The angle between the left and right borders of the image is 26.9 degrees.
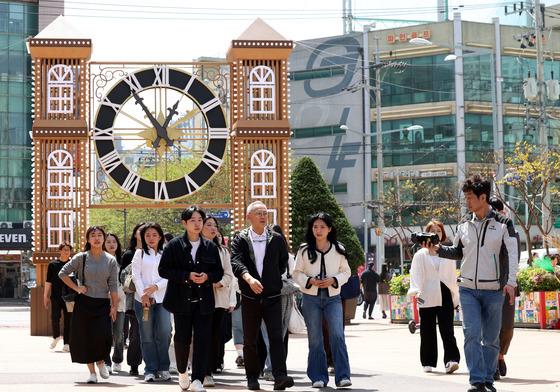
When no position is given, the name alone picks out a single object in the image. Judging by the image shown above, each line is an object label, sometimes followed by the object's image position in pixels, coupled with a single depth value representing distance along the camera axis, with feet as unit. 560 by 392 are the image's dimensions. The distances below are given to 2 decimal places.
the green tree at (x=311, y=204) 94.32
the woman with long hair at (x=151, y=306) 42.93
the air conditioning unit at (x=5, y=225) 174.07
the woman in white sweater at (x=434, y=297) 44.16
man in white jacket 34.83
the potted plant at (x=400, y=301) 87.56
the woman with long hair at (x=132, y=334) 46.29
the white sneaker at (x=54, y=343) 60.95
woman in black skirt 41.73
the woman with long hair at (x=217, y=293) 39.52
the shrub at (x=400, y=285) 86.79
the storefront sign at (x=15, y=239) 171.53
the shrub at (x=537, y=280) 71.41
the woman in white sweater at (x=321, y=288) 38.32
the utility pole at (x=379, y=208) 159.12
